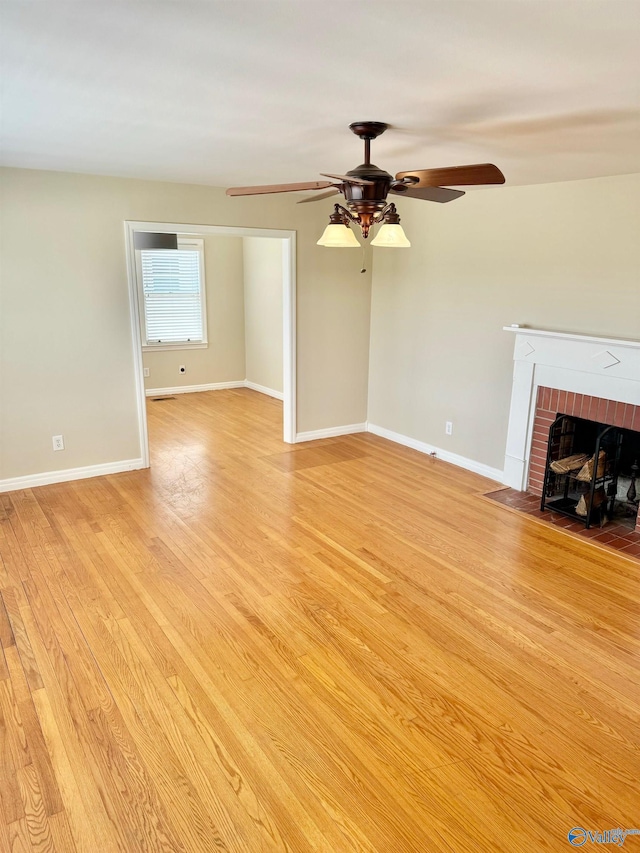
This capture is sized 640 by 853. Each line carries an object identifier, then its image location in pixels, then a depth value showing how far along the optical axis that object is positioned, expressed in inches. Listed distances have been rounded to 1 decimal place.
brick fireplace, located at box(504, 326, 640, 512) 148.6
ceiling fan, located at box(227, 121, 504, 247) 89.7
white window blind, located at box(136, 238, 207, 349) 293.1
